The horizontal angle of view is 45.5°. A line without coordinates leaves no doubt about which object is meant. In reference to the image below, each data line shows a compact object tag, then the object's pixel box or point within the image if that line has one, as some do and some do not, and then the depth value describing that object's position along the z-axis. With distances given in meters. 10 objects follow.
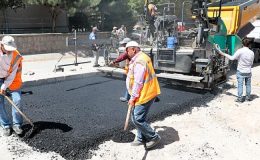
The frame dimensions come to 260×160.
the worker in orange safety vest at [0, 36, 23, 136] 4.54
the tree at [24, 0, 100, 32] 14.45
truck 9.27
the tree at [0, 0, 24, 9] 13.30
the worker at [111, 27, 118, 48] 10.42
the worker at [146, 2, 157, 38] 8.77
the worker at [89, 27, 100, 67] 10.70
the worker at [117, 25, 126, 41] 12.89
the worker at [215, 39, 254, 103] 6.77
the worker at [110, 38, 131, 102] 5.91
